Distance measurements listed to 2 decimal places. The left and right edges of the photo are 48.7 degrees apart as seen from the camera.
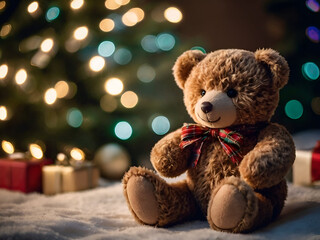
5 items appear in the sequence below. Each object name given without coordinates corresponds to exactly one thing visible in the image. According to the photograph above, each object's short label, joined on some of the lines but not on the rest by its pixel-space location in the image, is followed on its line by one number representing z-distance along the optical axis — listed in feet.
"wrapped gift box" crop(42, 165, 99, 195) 4.91
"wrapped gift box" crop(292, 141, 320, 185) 4.24
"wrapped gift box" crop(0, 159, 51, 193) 4.86
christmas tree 5.78
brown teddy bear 2.73
